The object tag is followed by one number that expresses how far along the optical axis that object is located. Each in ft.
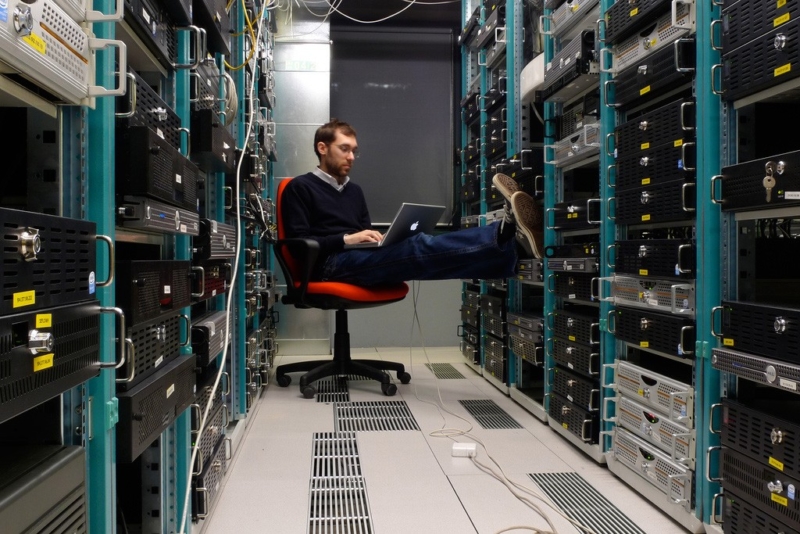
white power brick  7.25
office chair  9.58
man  8.09
